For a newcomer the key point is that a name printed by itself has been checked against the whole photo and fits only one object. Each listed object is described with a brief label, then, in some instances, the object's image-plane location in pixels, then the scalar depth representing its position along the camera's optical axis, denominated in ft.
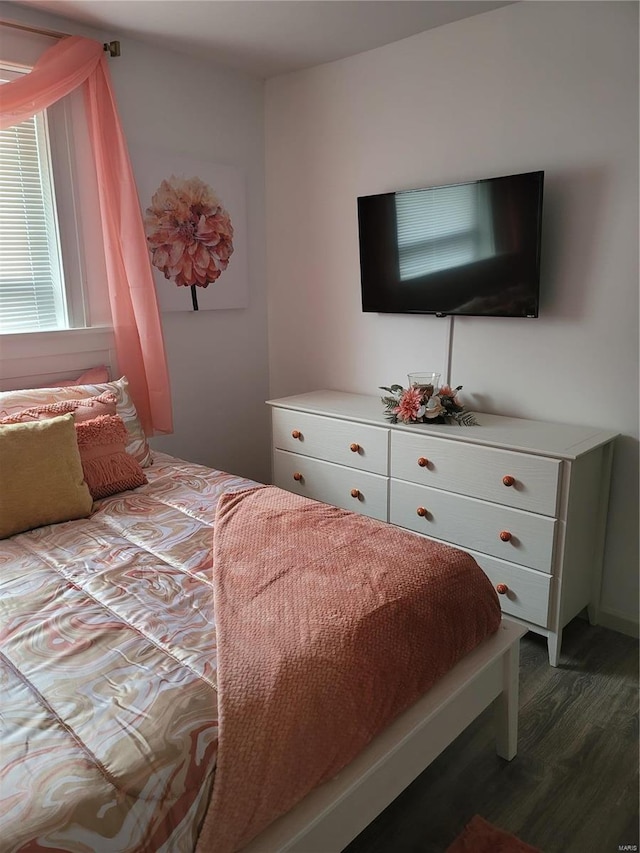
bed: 3.76
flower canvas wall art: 10.57
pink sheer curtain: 8.76
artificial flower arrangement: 9.20
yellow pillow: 6.93
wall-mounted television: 8.72
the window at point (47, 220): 9.04
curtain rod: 8.61
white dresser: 7.89
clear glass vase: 9.81
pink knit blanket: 4.10
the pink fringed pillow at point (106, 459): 7.93
